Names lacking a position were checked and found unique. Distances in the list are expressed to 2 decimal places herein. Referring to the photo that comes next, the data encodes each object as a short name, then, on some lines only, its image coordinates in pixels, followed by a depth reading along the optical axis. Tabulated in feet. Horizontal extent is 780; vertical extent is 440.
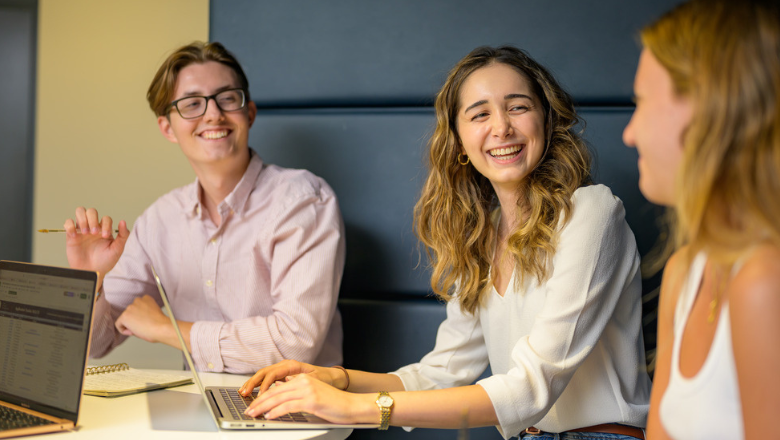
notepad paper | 3.89
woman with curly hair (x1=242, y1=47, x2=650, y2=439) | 3.50
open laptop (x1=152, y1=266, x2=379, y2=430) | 3.15
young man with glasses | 4.85
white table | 3.14
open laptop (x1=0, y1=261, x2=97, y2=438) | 3.16
